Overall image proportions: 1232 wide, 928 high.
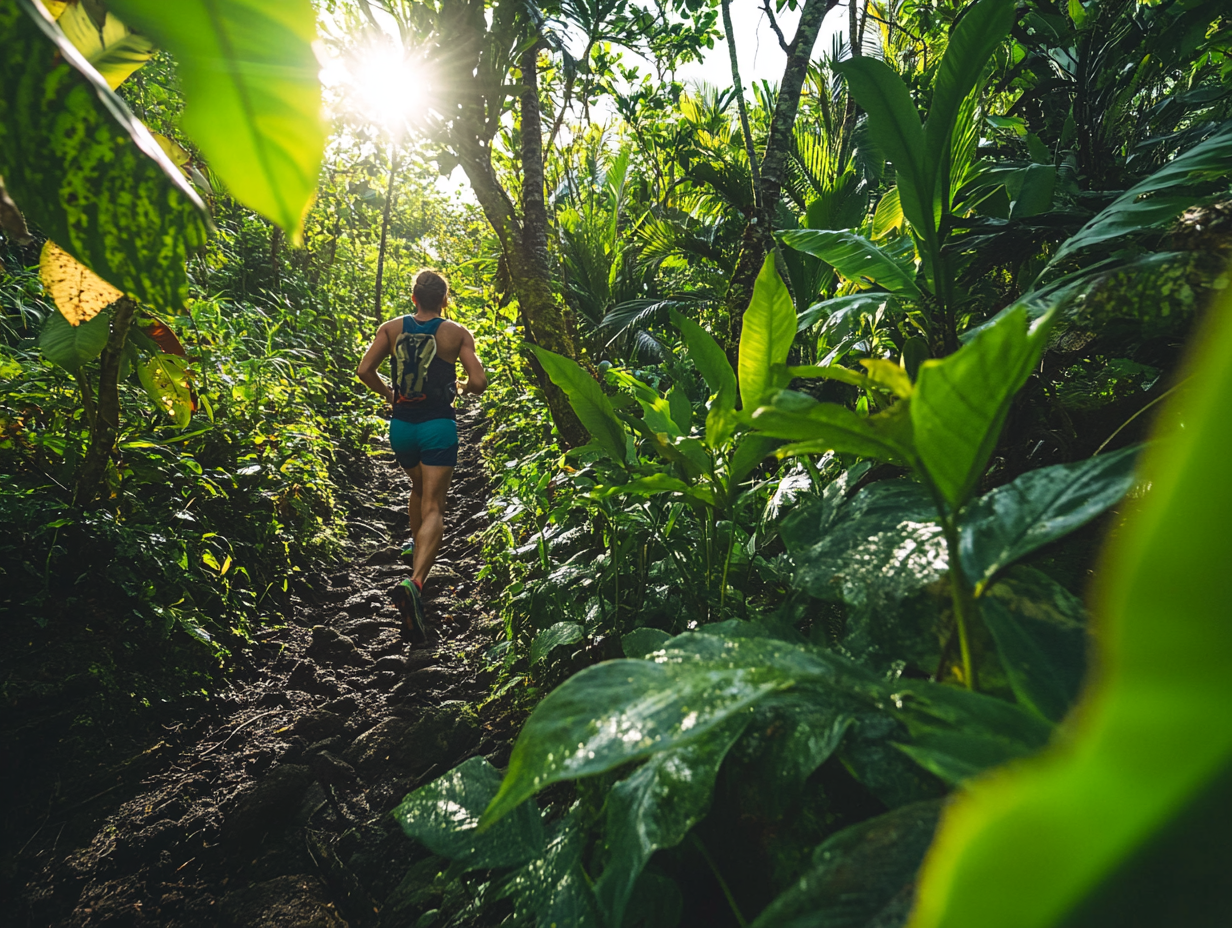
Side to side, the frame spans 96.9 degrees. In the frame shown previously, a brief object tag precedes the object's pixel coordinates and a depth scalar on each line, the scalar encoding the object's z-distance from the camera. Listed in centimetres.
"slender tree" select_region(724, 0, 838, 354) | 186
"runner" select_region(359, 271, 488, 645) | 285
